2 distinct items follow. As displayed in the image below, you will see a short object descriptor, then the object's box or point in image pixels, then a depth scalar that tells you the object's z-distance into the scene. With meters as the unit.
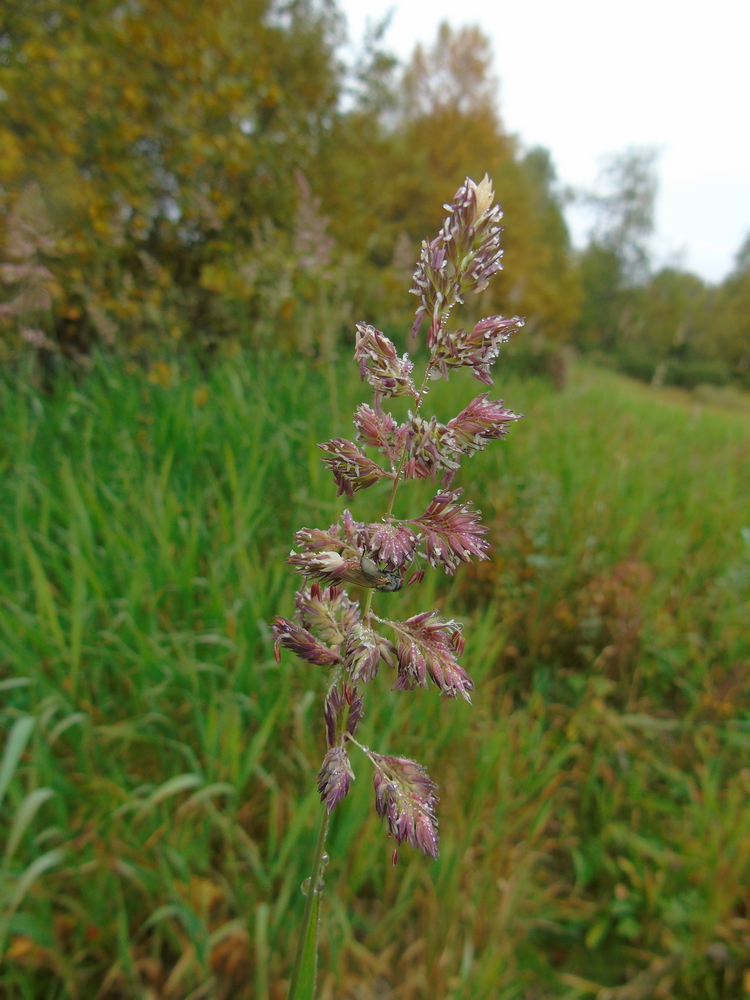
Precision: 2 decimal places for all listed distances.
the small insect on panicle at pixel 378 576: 0.09
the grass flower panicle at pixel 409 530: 0.09
